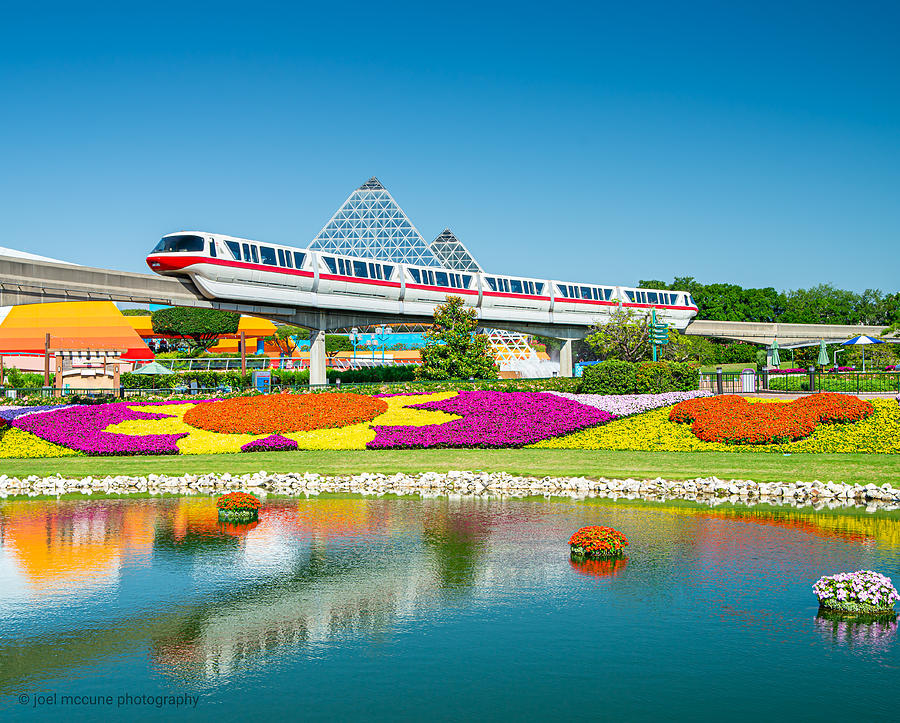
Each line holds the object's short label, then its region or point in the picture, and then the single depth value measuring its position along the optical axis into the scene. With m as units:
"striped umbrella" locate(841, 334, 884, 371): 55.43
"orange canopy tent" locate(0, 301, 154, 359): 75.62
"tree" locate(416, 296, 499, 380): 48.00
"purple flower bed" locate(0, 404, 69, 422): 34.08
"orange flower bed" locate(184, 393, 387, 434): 32.47
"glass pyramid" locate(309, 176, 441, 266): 145.25
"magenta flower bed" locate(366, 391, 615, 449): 30.64
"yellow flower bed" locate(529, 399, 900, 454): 27.50
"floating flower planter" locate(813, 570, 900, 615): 13.03
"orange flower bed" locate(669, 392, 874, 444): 28.52
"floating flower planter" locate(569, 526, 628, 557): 16.59
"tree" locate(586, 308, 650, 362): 55.84
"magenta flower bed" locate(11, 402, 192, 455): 30.38
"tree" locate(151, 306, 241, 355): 110.89
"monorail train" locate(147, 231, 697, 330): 45.88
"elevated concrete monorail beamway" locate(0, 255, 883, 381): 39.88
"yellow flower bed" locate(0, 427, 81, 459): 30.44
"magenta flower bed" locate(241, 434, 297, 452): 30.48
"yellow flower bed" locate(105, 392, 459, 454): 30.70
